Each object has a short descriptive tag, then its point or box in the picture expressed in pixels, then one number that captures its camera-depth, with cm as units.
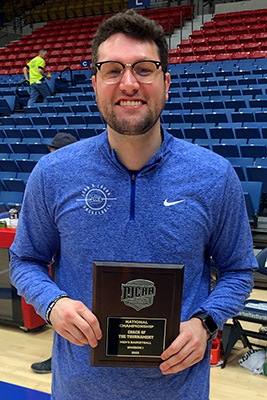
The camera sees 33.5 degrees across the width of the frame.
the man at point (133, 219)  95
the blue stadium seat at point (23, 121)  835
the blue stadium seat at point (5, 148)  727
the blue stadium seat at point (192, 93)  810
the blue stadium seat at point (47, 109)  873
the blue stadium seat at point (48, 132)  738
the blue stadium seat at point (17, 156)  682
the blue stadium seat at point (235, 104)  709
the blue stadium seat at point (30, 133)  747
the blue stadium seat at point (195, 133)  603
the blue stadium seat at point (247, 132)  591
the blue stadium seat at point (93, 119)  745
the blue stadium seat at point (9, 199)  499
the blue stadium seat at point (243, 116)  647
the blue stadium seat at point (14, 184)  549
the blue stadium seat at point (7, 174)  608
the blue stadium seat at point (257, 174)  471
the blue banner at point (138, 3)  1300
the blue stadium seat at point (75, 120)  762
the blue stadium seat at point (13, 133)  775
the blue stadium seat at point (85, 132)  683
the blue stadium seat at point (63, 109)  849
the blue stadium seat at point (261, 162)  509
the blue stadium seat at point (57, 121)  783
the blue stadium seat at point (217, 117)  668
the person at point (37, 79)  921
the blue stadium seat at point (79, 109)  830
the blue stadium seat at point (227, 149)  526
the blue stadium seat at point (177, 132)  615
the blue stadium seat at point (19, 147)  703
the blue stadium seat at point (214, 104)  721
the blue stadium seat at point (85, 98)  907
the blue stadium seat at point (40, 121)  807
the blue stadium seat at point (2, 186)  575
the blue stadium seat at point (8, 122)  855
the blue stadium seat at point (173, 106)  749
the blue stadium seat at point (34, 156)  667
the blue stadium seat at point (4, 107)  1004
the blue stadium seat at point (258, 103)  694
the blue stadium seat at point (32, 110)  894
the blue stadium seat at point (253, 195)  446
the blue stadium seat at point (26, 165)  612
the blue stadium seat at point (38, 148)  684
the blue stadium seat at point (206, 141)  564
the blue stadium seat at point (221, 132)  598
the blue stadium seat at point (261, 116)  637
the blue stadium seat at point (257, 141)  565
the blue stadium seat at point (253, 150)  531
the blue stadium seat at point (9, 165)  637
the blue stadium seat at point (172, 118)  687
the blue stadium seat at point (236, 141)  570
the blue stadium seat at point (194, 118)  680
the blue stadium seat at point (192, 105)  735
